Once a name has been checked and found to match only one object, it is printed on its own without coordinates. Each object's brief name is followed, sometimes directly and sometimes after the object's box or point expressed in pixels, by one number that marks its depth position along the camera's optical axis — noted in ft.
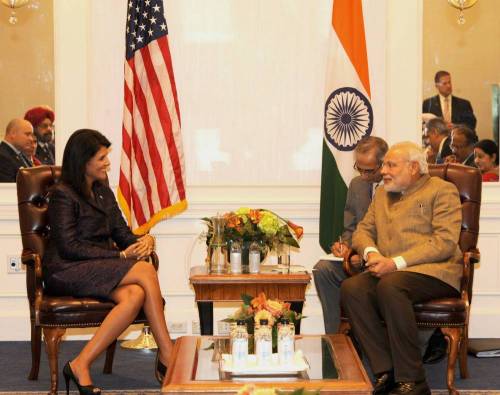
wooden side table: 16.35
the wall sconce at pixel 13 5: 20.85
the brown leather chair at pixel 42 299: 15.51
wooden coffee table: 11.07
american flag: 19.75
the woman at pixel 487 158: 21.03
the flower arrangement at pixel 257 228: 16.83
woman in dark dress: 15.55
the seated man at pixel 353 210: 18.30
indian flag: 19.80
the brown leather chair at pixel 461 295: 15.51
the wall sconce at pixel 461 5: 21.08
